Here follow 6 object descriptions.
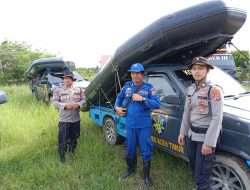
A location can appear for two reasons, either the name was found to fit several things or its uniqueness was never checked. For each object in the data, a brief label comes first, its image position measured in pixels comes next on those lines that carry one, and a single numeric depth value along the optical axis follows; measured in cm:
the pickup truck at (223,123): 211
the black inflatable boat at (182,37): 247
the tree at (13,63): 1436
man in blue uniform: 260
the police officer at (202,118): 200
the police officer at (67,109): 327
